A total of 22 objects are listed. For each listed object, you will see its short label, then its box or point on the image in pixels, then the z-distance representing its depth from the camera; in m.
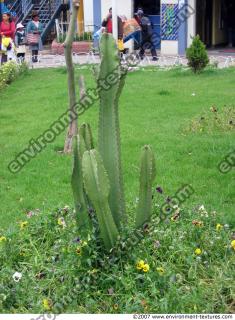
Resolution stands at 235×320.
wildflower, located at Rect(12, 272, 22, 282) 3.81
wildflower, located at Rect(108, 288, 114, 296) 3.71
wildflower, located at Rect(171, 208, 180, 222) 4.52
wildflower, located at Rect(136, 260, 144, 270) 3.82
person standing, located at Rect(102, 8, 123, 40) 16.77
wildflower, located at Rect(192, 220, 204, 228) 4.36
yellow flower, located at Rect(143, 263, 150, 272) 3.80
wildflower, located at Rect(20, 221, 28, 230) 4.55
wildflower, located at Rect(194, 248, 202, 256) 4.02
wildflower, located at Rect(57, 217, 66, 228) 4.47
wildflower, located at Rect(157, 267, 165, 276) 3.78
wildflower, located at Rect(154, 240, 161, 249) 4.05
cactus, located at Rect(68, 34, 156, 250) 3.75
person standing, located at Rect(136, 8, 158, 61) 18.39
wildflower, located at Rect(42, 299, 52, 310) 3.51
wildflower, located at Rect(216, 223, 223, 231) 4.36
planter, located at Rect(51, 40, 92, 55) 21.34
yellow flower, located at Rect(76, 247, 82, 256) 3.93
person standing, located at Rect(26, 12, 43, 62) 18.69
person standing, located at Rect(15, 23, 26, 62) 17.93
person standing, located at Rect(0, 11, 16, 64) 17.28
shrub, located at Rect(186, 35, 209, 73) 14.43
